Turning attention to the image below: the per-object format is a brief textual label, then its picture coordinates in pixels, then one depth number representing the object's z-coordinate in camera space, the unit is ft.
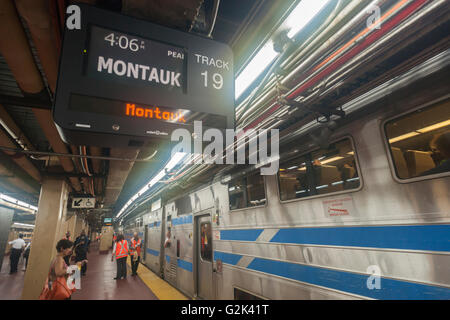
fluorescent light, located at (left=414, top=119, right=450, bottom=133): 6.44
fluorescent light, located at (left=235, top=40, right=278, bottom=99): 6.70
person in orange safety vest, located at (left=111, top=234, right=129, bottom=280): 27.85
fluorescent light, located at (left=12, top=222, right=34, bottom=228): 70.74
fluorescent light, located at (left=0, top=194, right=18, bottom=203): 29.94
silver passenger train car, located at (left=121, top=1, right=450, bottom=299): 6.49
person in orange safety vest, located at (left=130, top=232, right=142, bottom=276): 30.89
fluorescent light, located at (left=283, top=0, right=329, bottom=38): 5.36
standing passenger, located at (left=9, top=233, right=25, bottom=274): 32.89
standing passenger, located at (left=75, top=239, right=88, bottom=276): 26.32
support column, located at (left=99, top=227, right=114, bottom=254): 64.59
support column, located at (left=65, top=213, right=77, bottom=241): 46.14
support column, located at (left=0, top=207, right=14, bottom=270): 29.58
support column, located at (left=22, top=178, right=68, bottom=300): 19.65
